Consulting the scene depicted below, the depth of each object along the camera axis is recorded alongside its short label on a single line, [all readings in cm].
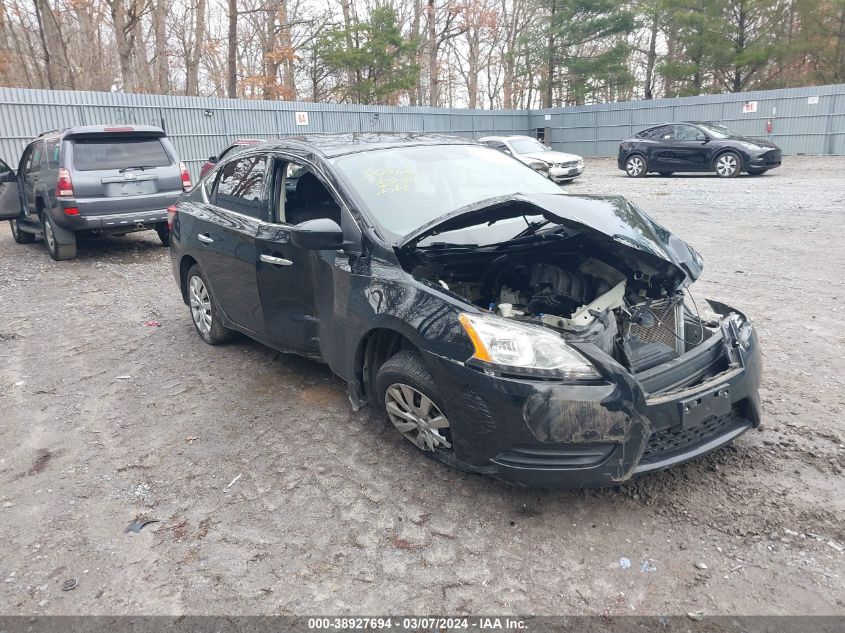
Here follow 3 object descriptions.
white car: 1773
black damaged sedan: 285
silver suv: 881
